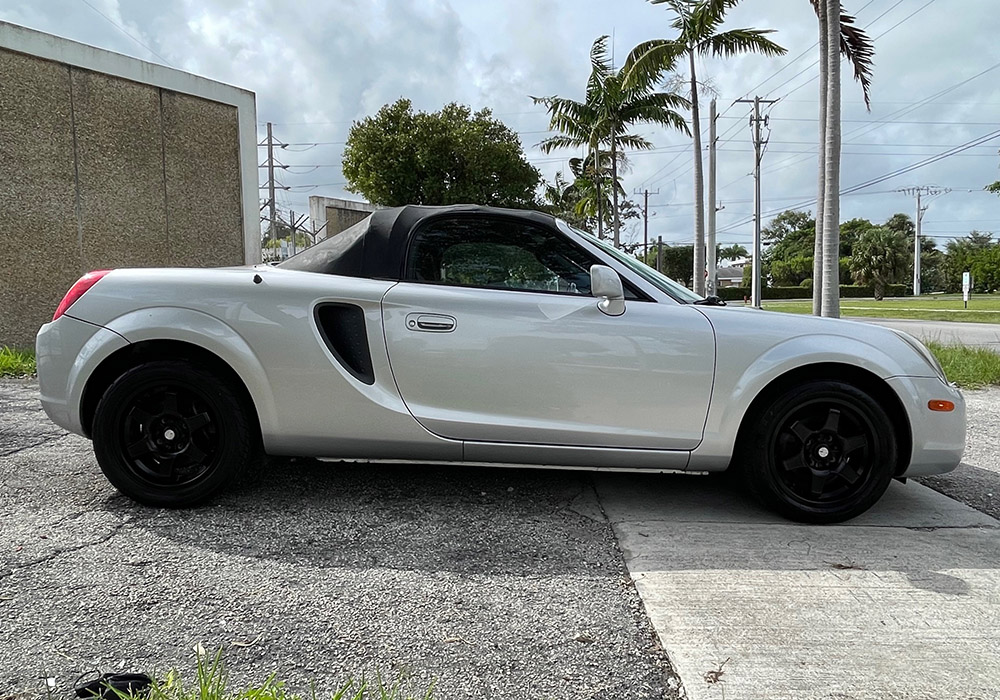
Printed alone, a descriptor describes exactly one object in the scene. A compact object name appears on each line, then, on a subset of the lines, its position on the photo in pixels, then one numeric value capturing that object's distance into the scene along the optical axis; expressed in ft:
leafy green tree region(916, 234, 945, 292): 250.98
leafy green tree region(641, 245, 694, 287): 261.24
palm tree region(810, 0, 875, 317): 32.42
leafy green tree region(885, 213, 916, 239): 293.64
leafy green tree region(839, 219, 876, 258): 274.77
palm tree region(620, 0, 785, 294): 50.37
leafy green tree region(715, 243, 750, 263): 360.69
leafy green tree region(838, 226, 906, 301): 183.52
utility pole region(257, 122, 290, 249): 135.68
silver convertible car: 10.05
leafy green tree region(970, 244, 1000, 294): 209.46
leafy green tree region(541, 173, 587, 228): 140.21
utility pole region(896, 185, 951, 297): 206.39
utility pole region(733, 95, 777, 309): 99.71
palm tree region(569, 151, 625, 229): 73.56
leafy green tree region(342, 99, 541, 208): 79.61
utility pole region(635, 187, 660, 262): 219.32
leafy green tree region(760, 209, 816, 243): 355.29
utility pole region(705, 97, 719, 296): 73.51
